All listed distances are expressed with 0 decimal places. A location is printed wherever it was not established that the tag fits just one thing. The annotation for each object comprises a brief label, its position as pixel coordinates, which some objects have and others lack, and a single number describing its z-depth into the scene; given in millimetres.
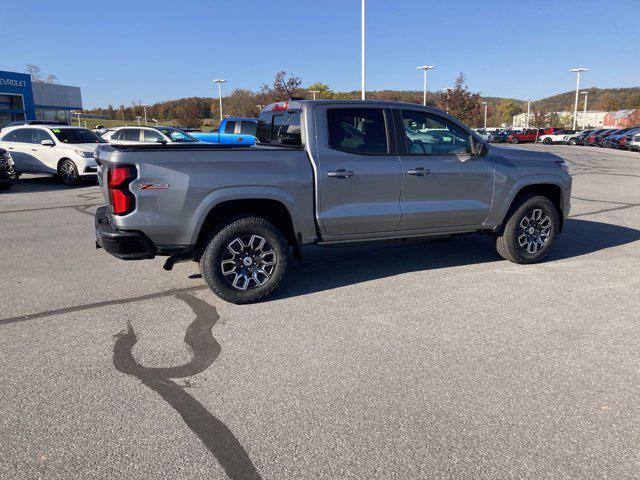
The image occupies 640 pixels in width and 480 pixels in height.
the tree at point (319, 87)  104350
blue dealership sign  37656
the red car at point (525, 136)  54562
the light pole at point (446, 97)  61841
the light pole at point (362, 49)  28953
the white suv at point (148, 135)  16953
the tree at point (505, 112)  143825
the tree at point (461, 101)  60812
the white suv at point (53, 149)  14125
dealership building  37875
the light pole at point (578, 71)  64938
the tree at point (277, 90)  51469
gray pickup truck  4496
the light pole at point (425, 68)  56375
